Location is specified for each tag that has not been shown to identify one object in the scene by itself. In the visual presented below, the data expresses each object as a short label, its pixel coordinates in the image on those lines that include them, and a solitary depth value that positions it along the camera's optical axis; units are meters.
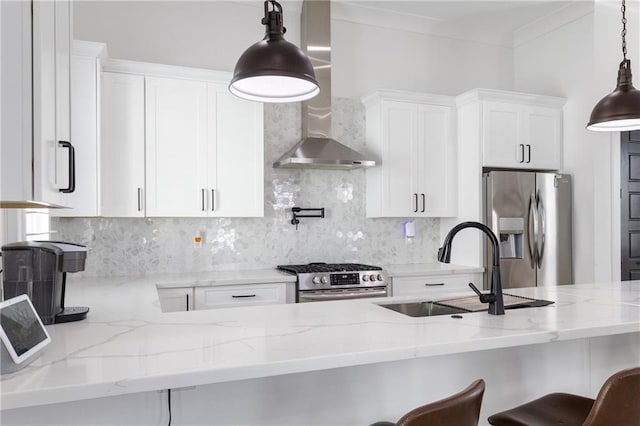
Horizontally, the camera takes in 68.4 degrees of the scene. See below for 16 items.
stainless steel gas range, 3.56
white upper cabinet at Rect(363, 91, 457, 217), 4.23
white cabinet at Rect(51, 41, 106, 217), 3.11
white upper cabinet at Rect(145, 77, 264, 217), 3.47
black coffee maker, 1.65
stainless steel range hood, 4.09
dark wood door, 4.06
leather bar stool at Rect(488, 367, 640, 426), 1.41
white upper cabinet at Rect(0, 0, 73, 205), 1.13
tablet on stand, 1.15
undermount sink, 2.07
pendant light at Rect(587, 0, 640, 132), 2.56
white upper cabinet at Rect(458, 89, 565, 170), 4.19
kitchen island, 1.22
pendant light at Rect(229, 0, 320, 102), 1.98
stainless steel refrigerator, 4.07
